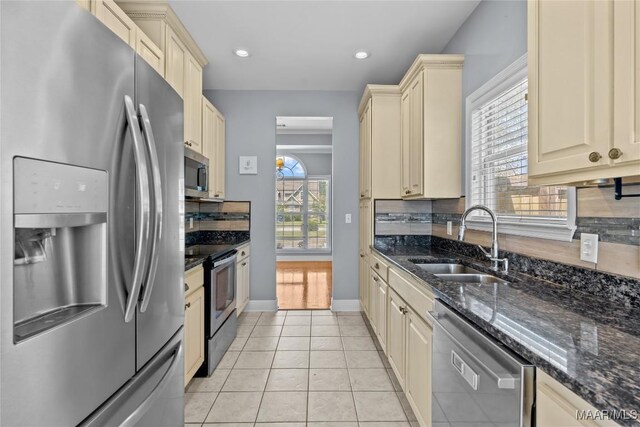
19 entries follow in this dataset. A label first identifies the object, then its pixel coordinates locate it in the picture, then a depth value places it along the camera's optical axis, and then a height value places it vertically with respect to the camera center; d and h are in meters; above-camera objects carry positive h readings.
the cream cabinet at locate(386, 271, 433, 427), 1.64 -0.82
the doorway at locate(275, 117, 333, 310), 7.80 +0.11
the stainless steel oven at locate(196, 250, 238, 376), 2.49 -0.83
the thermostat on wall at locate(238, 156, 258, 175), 4.09 +0.55
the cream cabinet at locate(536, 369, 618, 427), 0.68 -0.46
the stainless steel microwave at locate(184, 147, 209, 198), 2.52 +0.31
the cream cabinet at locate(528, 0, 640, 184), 0.91 +0.39
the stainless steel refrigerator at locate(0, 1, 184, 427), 0.64 -0.03
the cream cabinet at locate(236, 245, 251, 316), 3.43 -0.77
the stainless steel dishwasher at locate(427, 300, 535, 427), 0.89 -0.56
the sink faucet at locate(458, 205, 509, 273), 1.89 -0.20
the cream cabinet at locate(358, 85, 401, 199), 3.28 +0.73
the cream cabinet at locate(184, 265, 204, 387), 2.11 -0.77
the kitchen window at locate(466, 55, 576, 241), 1.64 +0.28
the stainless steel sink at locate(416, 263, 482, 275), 2.31 -0.42
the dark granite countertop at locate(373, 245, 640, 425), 0.68 -0.36
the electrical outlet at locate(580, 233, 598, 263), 1.34 -0.16
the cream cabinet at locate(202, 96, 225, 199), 3.27 +0.72
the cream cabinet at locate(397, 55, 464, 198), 2.59 +0.71
